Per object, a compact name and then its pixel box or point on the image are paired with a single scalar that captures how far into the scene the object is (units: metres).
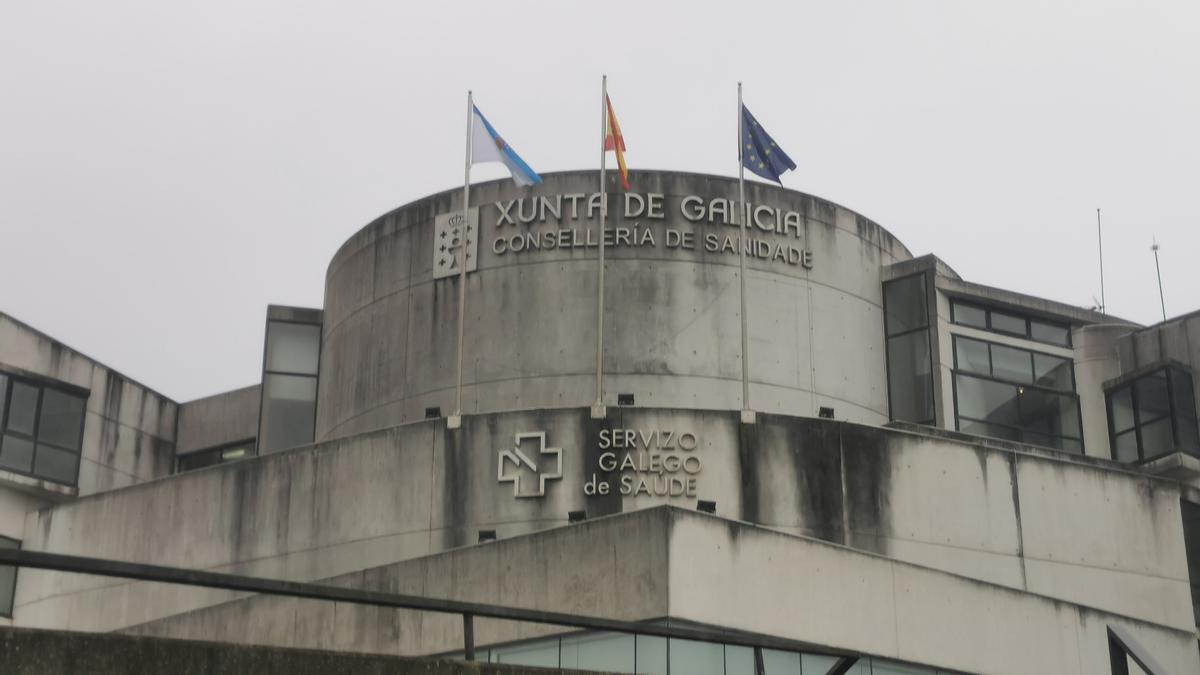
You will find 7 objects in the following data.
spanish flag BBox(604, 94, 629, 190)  36.56
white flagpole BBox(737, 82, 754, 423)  36.03
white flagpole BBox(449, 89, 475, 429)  37.53
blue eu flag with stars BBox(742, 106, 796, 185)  37.47
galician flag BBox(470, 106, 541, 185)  36.97
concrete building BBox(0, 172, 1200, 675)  30.80
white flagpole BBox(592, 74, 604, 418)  35.62
